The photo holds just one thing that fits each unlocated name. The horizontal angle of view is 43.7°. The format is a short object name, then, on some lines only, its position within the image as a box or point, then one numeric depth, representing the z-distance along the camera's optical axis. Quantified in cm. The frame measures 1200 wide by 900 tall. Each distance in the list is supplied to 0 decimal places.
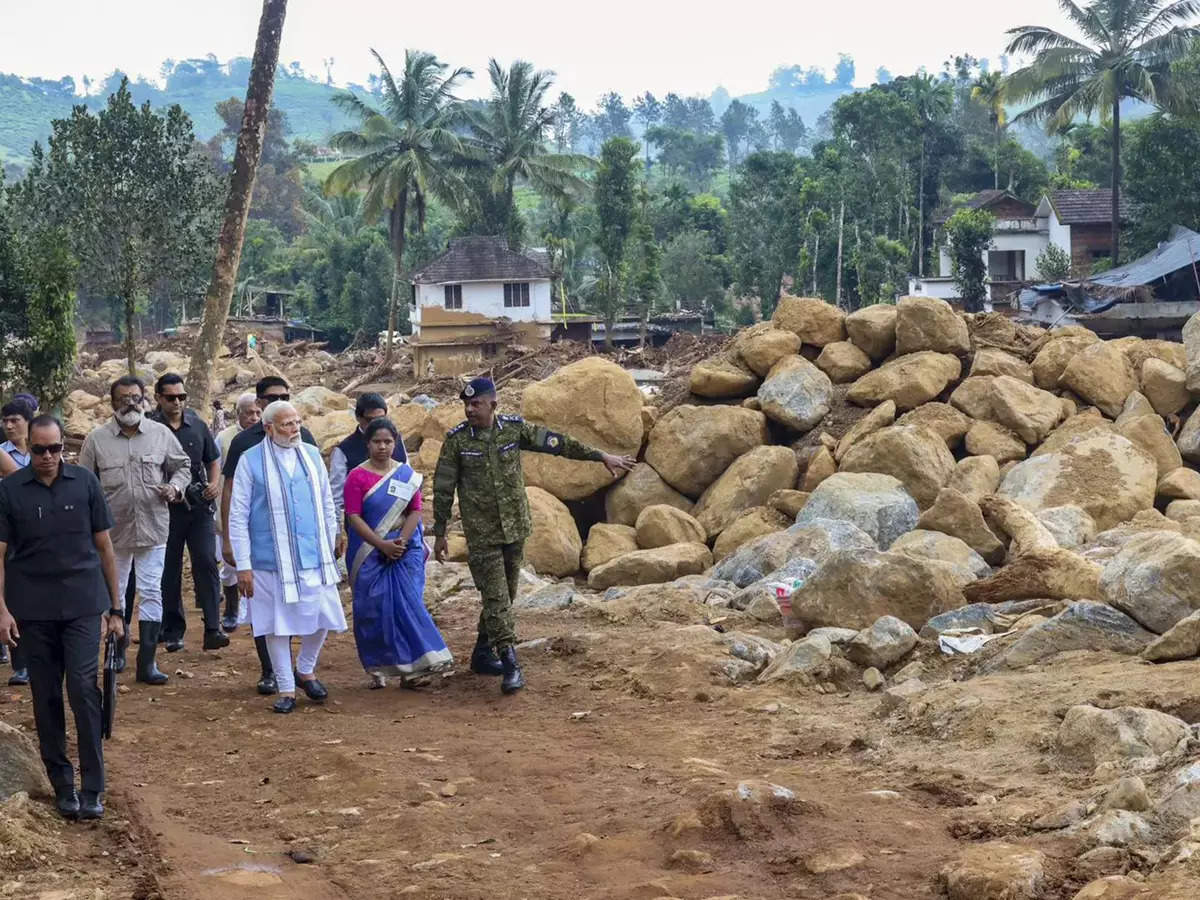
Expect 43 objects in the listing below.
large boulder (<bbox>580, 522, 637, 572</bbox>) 1387
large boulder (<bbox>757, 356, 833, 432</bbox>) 1485
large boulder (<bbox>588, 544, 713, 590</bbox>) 1263
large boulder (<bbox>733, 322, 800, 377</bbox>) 1548
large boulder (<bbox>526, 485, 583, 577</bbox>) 1387
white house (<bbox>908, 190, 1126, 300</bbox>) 4659
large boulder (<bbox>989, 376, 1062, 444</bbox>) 1430
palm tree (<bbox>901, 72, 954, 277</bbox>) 5916
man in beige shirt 844
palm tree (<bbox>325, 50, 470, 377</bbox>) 4878
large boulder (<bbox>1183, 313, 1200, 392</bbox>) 1442
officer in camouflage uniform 861
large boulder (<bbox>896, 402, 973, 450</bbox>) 1438
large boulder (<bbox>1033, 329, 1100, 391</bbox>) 1513
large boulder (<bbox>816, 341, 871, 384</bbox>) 1538
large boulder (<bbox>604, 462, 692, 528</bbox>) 1492
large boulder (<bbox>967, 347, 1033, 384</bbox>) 1502
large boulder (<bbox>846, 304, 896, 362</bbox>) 1536
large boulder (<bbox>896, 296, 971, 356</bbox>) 1508
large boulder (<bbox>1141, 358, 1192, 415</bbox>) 1470
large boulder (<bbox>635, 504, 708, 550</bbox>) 1385
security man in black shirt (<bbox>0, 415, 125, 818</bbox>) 595
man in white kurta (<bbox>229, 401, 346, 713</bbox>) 800
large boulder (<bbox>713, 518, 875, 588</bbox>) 1153
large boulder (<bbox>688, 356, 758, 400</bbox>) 1559
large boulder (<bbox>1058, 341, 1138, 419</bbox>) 1472
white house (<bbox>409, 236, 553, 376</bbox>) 4659
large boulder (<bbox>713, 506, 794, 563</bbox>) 1334
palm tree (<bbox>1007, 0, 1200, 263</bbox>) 4222
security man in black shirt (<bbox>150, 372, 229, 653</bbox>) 909
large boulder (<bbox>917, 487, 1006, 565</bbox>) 1142
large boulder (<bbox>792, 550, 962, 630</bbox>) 924
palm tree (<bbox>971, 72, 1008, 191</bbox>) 4559
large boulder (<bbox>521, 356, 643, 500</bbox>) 1502
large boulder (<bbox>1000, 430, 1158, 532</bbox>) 1288
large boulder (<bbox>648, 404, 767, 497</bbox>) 1474
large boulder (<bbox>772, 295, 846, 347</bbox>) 1575
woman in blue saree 843
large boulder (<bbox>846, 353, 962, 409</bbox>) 1475
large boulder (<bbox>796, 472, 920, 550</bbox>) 1258
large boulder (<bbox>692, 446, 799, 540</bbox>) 1409
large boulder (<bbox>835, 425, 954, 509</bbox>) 1334
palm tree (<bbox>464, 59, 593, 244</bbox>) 5312
